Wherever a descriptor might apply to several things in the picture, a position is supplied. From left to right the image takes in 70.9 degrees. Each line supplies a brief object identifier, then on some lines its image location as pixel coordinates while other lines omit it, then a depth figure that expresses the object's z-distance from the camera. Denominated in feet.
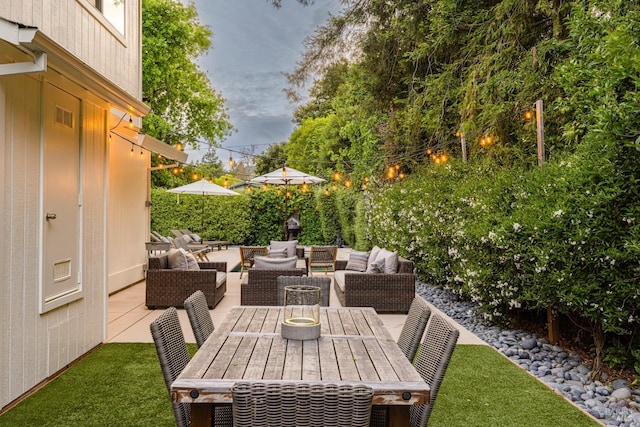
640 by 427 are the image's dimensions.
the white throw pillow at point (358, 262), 25.67
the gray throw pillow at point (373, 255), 24.97
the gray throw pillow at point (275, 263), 22.04
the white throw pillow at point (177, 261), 22.41
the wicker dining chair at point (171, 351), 6.74
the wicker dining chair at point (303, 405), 4.65
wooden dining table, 5.81
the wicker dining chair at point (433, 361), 7.01
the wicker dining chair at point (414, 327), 8.45
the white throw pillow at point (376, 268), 22.07
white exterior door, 12.62
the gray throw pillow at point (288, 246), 32.08
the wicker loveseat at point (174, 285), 21.59
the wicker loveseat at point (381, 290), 21.13
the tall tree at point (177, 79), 55.62
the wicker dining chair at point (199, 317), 8.32
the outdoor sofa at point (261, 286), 21.39
